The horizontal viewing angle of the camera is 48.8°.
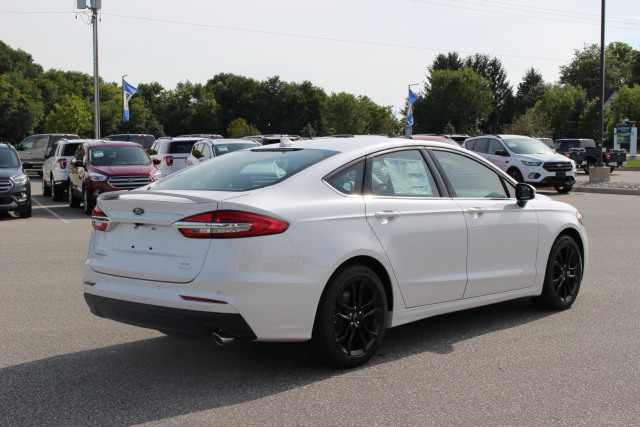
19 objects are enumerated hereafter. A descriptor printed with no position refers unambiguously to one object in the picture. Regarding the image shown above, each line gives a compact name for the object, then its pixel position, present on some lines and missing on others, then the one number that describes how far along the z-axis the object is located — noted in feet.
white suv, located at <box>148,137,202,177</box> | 77.05
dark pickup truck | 125.08
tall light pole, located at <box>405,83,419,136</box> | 139.16
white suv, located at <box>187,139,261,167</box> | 65.41
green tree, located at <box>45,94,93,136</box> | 256.11
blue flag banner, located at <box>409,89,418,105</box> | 139.97
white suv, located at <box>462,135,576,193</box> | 77.77
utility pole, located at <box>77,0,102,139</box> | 137.39
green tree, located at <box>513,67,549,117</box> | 333.21
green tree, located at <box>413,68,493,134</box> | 295.48
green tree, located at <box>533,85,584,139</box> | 271.90
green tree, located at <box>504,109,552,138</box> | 207.41
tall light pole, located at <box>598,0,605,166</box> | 90.63
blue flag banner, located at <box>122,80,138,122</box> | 147.74
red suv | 56.85
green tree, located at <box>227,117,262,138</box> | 337.52
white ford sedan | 14.10
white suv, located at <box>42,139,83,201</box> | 69.92
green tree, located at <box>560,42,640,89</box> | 376.89
